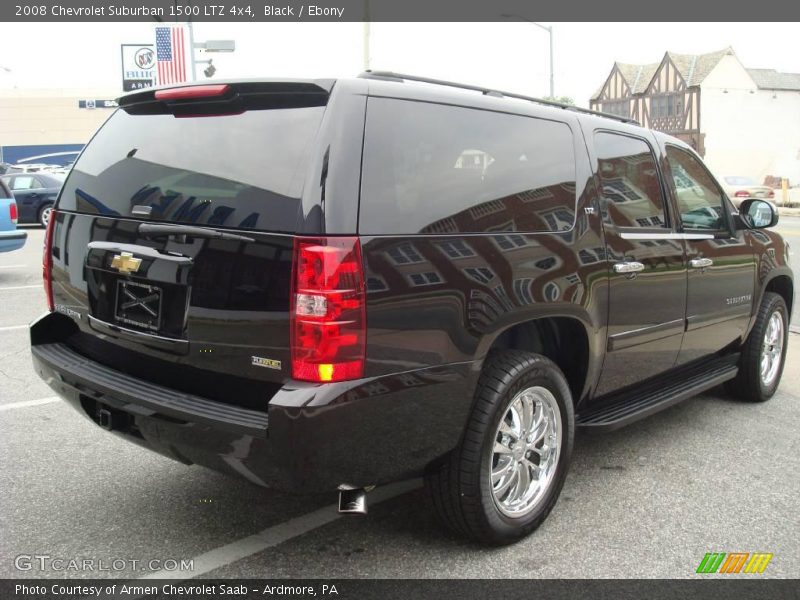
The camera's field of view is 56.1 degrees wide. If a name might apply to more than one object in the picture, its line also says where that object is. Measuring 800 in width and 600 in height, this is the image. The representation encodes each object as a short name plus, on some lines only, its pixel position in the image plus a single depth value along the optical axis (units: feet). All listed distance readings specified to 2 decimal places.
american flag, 64.54
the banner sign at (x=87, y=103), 239.71
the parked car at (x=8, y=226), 36.24
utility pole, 62.28
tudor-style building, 200.34
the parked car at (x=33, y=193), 66.23
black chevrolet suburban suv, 8.41
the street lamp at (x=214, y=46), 64.80
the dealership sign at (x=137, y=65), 96.48
